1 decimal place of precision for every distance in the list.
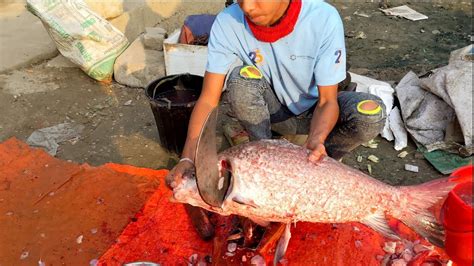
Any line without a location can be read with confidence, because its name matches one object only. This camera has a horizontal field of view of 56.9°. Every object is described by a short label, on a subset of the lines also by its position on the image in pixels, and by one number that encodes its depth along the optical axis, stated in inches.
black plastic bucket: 133.0
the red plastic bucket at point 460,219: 57.7
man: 98.7
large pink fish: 77.4
